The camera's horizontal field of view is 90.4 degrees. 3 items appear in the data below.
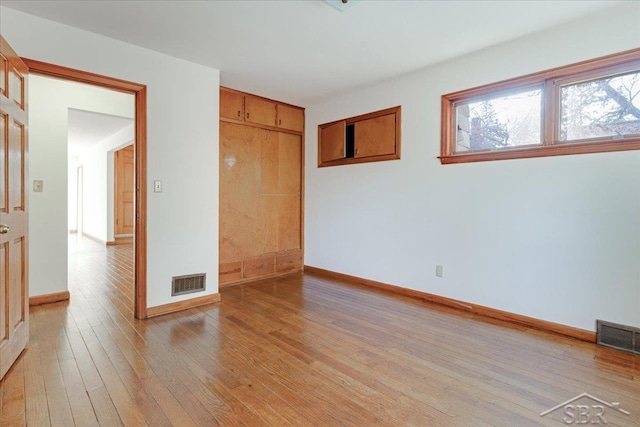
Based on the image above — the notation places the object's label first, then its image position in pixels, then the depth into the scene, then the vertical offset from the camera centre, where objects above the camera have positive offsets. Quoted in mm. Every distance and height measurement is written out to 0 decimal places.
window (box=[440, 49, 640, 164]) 2434 +846
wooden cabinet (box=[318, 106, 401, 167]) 3885 +907
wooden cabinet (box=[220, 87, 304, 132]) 4066 +1320
